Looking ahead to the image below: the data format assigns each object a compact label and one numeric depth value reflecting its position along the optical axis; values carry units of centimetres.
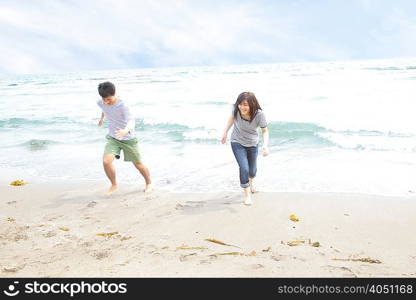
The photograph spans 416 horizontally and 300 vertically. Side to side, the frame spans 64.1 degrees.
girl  421
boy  455
